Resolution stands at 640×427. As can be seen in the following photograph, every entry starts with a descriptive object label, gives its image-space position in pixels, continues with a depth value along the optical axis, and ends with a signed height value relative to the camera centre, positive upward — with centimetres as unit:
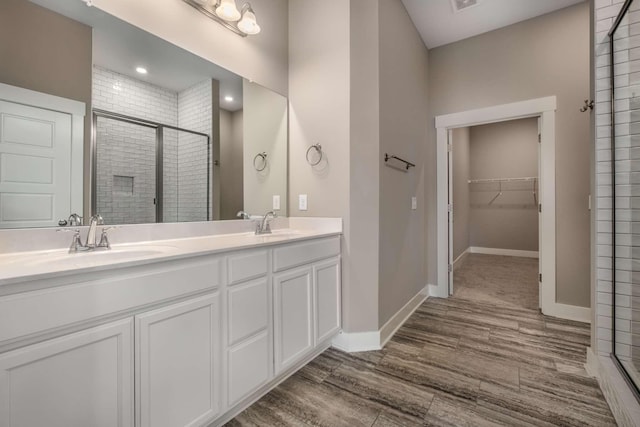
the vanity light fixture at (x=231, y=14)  179 +133
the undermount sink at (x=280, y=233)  187 -15
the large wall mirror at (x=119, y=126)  118 +49
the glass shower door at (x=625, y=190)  149 +13
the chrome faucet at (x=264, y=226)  211 -10
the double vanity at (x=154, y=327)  81 -44
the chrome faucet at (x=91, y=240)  125 -12
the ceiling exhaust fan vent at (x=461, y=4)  257 +196
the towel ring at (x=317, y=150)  219 +50
